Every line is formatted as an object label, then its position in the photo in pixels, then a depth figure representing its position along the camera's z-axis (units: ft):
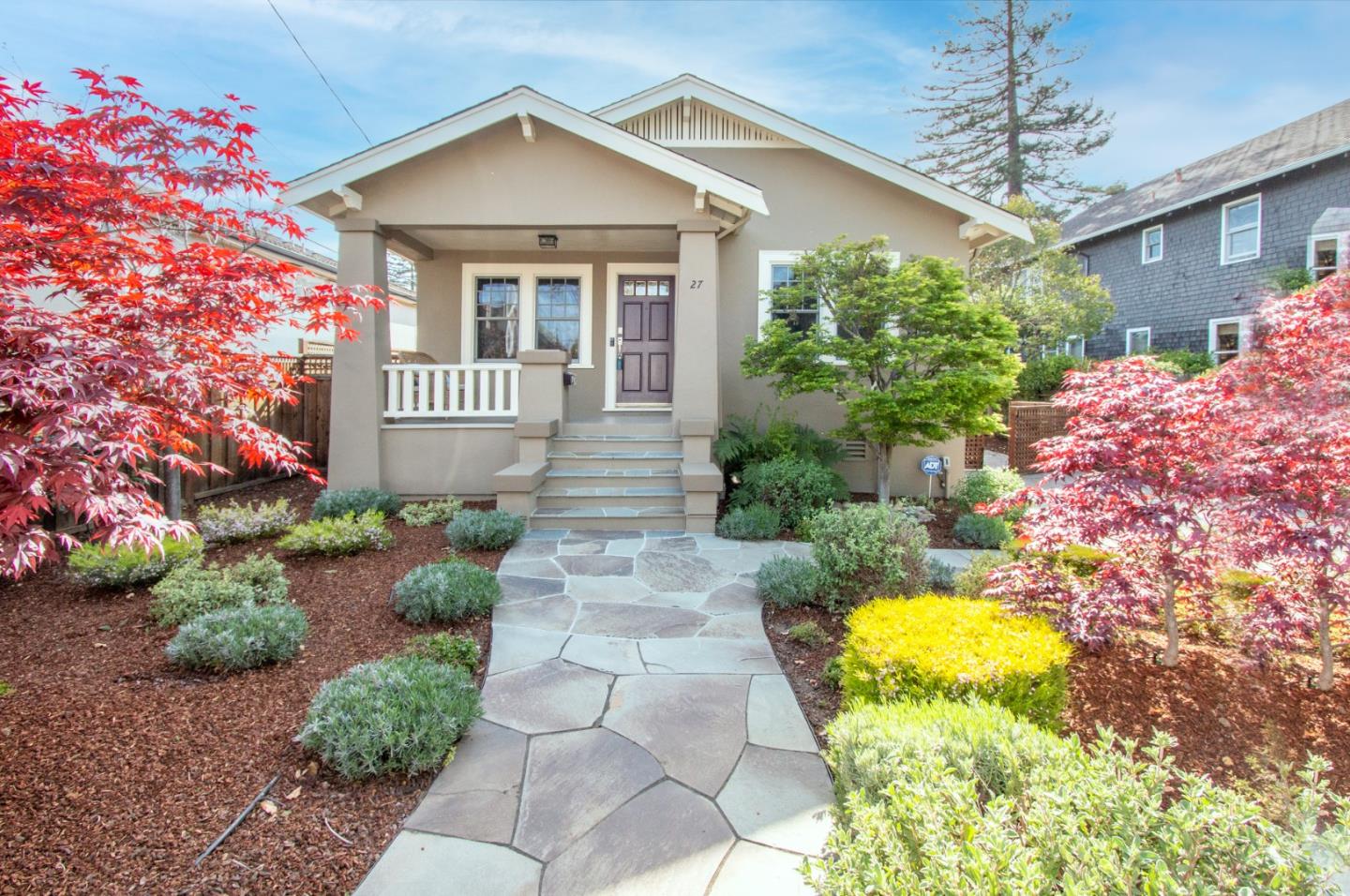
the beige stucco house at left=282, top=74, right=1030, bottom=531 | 22.61
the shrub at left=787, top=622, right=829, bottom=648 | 12.30
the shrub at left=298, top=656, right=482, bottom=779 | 7.73
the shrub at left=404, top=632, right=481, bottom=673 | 10.81
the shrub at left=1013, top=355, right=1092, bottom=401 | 45.98
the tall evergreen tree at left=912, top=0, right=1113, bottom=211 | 67.92
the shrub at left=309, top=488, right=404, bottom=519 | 21.40
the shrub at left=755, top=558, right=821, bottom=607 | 13.84
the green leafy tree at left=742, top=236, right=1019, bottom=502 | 21.56
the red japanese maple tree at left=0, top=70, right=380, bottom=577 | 6.76
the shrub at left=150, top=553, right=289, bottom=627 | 12.24
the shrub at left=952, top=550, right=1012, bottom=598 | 13.24
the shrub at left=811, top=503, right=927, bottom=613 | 13.39
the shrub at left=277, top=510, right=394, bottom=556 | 16.60
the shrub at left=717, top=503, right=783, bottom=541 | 20.16
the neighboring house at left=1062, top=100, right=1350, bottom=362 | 40.37
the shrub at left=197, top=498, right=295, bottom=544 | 17.84
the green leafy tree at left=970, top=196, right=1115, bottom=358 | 47.93
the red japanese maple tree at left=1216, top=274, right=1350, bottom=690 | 9.33
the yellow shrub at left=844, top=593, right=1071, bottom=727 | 8.28
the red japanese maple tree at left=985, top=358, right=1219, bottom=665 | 10.21
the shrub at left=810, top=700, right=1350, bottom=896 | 4.06
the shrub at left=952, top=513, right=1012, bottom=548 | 20.21
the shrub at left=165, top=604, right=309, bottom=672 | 10.21
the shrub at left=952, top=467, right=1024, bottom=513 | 24.16
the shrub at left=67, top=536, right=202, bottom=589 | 13.75
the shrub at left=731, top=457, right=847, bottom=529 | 21.54
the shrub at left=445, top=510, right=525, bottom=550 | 18.20
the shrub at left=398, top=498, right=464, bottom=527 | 20.99
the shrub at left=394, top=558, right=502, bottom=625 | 12.64
